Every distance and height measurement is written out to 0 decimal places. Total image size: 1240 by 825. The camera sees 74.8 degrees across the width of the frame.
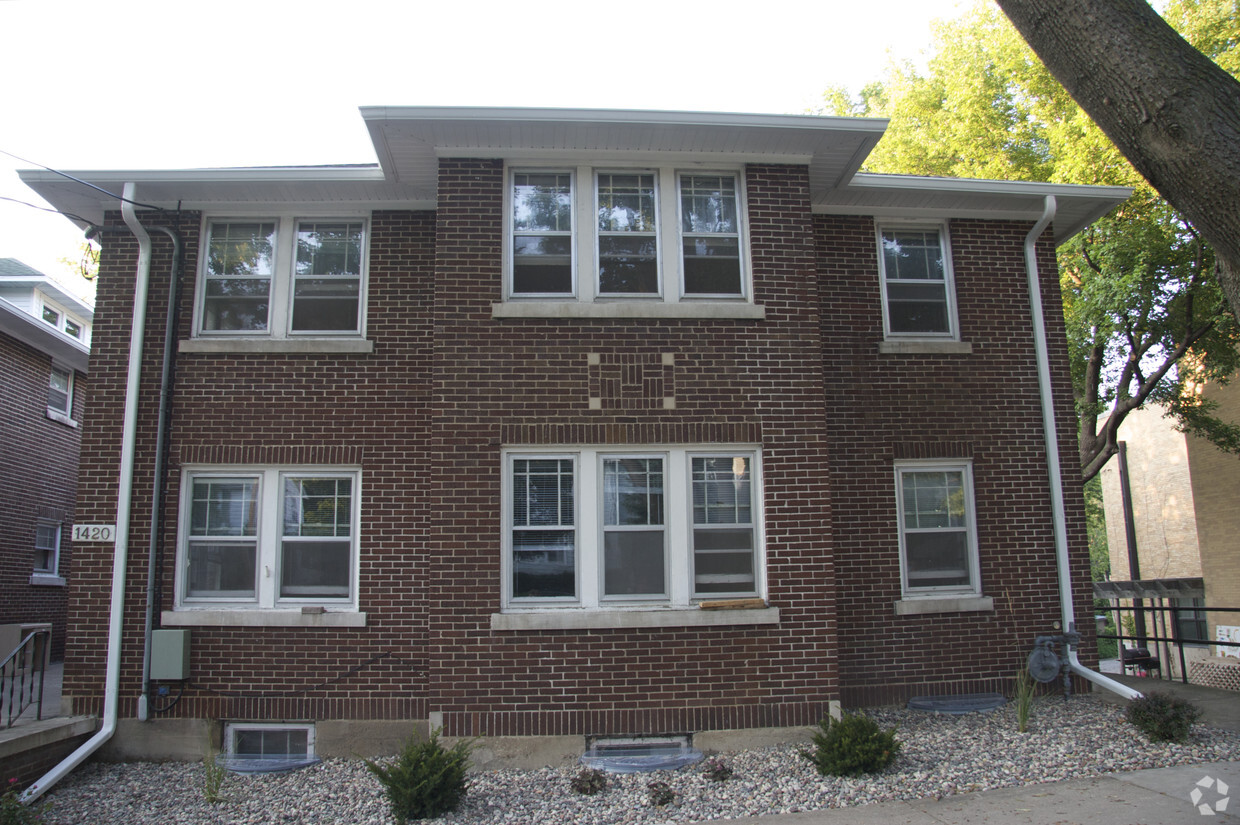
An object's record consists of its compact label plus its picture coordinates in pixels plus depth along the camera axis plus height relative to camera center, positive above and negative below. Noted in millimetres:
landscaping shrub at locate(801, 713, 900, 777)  6633 -1737
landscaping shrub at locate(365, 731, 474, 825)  6137 -1806
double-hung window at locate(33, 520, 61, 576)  13789 -5
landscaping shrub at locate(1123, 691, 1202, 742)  7199 -1656
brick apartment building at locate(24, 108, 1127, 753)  7672 +986
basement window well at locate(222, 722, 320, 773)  8094 -1961
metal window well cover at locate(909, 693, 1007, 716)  8500 -1778
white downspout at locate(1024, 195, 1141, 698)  9117 +1022
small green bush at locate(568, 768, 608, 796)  6633 -1987
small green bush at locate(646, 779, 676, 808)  6352 -1997
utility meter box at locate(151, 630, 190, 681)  8000 -1077
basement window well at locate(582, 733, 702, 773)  7297 -1932
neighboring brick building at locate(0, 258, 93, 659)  12805 +1442
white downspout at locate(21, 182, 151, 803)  8000 +588
